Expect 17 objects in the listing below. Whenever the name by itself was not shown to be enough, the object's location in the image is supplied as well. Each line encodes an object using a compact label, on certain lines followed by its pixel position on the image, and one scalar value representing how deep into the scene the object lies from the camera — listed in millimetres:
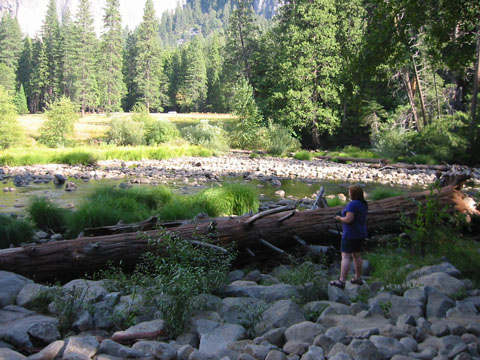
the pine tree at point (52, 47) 59094
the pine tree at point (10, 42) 60812
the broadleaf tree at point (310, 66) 27594
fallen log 4785
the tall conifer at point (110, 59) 58781
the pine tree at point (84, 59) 54969
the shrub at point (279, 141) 25031
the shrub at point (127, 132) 27797
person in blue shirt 4359
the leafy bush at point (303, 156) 22828
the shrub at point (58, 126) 27453
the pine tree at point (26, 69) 64312
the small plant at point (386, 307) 3321
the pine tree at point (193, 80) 65875
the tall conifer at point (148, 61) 61625
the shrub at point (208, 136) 24891
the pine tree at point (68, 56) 55750
